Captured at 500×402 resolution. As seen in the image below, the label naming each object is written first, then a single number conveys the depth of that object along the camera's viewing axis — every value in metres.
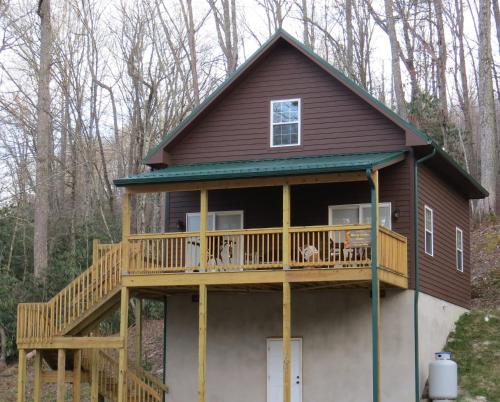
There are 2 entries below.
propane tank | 20.48
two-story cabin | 20.16
